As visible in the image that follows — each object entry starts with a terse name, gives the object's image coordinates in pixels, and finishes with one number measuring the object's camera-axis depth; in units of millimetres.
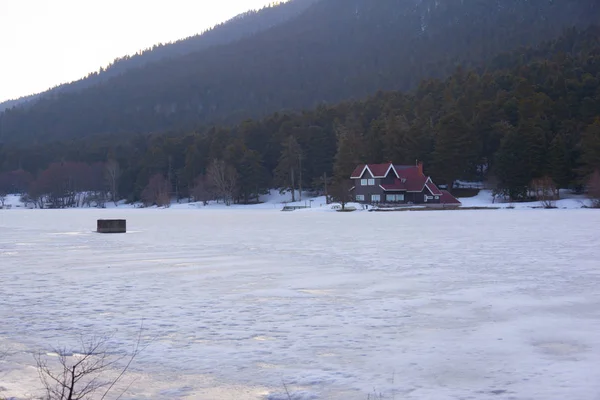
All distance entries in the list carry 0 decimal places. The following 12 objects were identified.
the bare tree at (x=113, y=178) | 144000
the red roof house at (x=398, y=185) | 92812
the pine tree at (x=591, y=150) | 81100
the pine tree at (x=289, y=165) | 115438
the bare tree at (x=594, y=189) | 75375
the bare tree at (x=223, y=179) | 113625
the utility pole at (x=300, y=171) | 112250
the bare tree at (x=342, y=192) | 87750
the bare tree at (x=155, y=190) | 125312
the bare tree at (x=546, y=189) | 80125
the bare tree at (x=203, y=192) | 118750
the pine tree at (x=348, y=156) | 106250
